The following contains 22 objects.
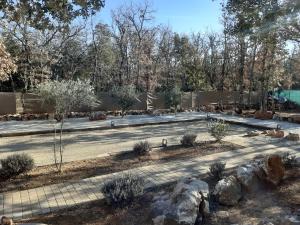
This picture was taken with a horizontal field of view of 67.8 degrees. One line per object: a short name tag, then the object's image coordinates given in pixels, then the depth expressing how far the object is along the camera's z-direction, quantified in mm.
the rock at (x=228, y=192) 3447
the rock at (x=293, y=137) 6910
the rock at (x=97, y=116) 11180
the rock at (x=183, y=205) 2898
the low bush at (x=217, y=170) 4281
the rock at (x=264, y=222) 2770
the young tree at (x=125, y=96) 11763
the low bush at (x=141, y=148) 5786
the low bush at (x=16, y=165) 4637
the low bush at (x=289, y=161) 4668
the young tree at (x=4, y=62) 8682
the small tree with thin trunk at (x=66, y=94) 4846
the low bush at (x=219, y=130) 6560
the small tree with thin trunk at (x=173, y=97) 13824
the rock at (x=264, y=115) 11019
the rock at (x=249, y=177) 3755
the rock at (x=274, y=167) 3981
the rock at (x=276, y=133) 7370
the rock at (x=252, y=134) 7545
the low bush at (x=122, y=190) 3418
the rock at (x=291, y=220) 2896
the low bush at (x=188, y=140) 6427
